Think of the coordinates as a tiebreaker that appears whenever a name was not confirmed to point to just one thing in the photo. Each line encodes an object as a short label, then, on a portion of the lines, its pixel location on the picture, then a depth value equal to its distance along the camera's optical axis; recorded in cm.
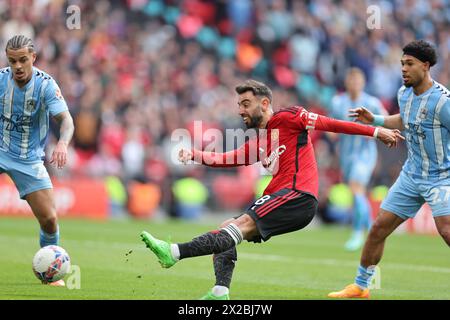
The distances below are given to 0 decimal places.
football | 1864
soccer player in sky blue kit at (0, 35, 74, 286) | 1928
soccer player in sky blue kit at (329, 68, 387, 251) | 3198
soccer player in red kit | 1695
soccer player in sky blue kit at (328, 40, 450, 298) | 1820
